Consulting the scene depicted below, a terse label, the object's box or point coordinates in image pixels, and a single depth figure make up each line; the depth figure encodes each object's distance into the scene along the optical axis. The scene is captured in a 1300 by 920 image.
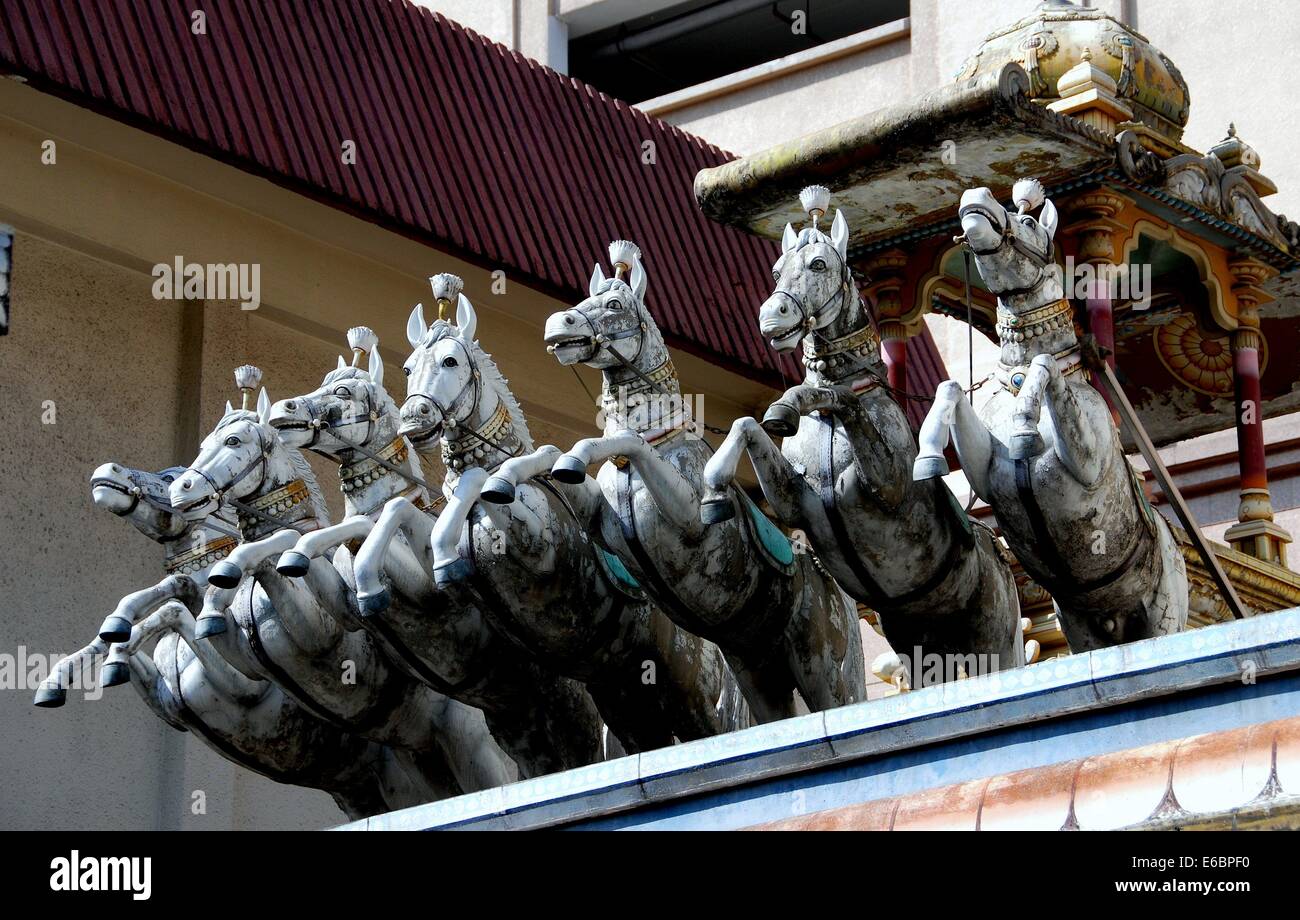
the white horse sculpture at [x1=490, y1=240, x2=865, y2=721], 10.79
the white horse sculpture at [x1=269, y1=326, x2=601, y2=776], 11.26
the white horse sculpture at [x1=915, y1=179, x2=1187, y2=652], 10.40
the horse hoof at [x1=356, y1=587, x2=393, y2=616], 10.86
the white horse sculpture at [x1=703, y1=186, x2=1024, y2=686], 10.58
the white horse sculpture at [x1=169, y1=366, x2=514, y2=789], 11.55
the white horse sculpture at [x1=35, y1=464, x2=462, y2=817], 12.05
